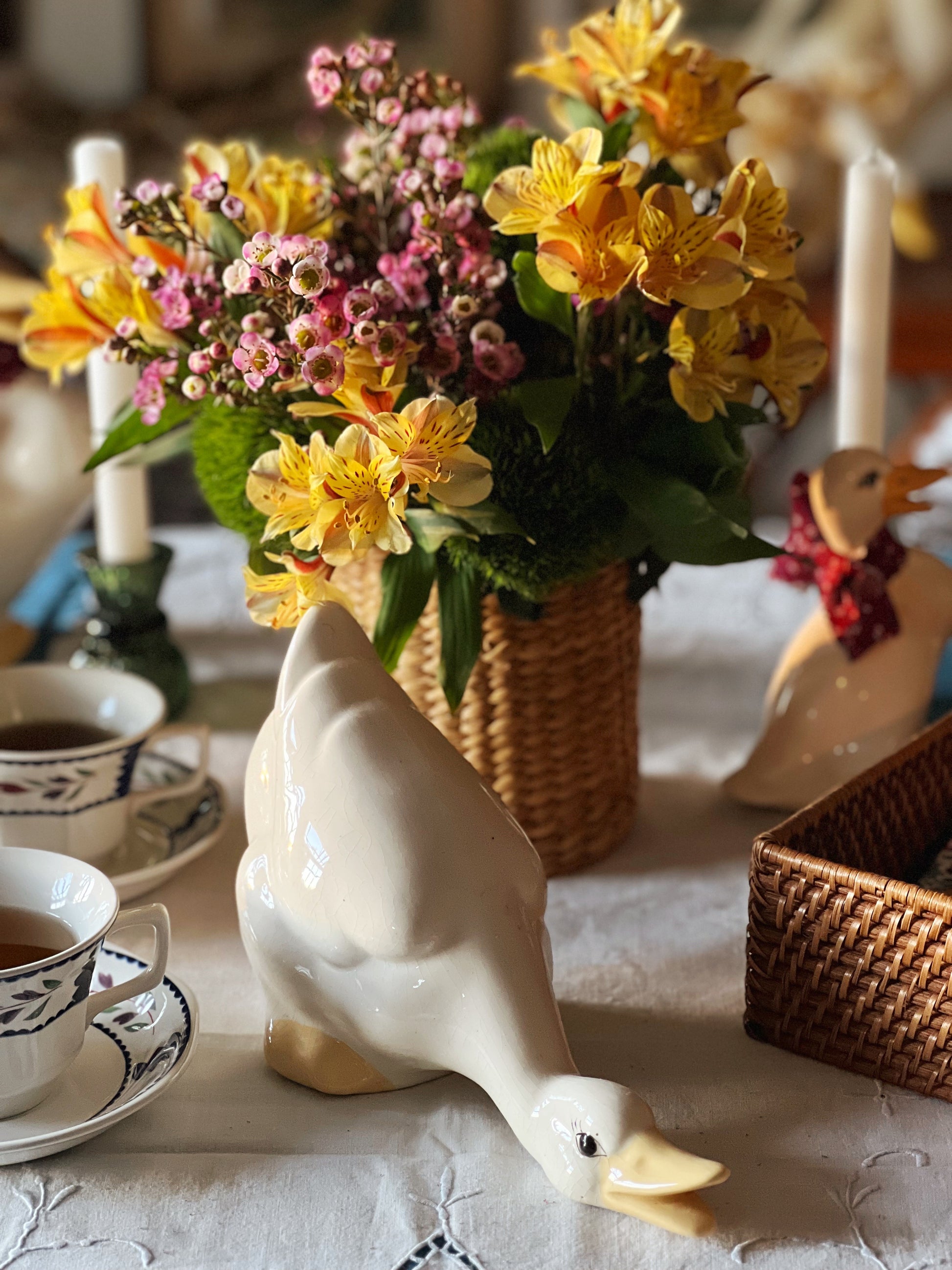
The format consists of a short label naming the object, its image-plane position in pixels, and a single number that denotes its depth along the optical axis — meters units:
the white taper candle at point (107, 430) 0.83
